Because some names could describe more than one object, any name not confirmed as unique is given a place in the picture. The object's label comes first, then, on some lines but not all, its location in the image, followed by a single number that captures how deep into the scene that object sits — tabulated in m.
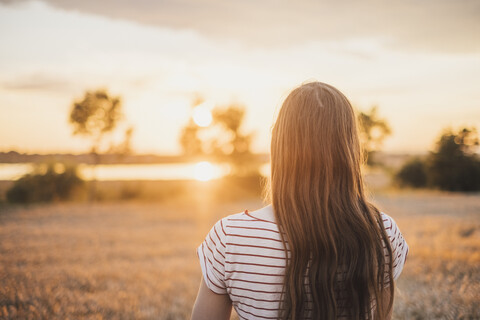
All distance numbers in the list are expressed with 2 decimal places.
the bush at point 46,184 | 28.44
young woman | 1.72
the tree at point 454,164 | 35.59
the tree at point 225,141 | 36.03
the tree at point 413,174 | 42.03
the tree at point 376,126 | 35.97
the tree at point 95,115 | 28.20
